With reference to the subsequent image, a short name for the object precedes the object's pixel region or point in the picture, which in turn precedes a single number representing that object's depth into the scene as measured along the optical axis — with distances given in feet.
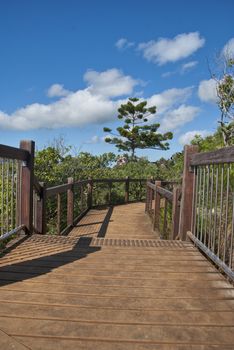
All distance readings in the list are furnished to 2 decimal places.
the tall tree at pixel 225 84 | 46.14
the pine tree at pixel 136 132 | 96.27
